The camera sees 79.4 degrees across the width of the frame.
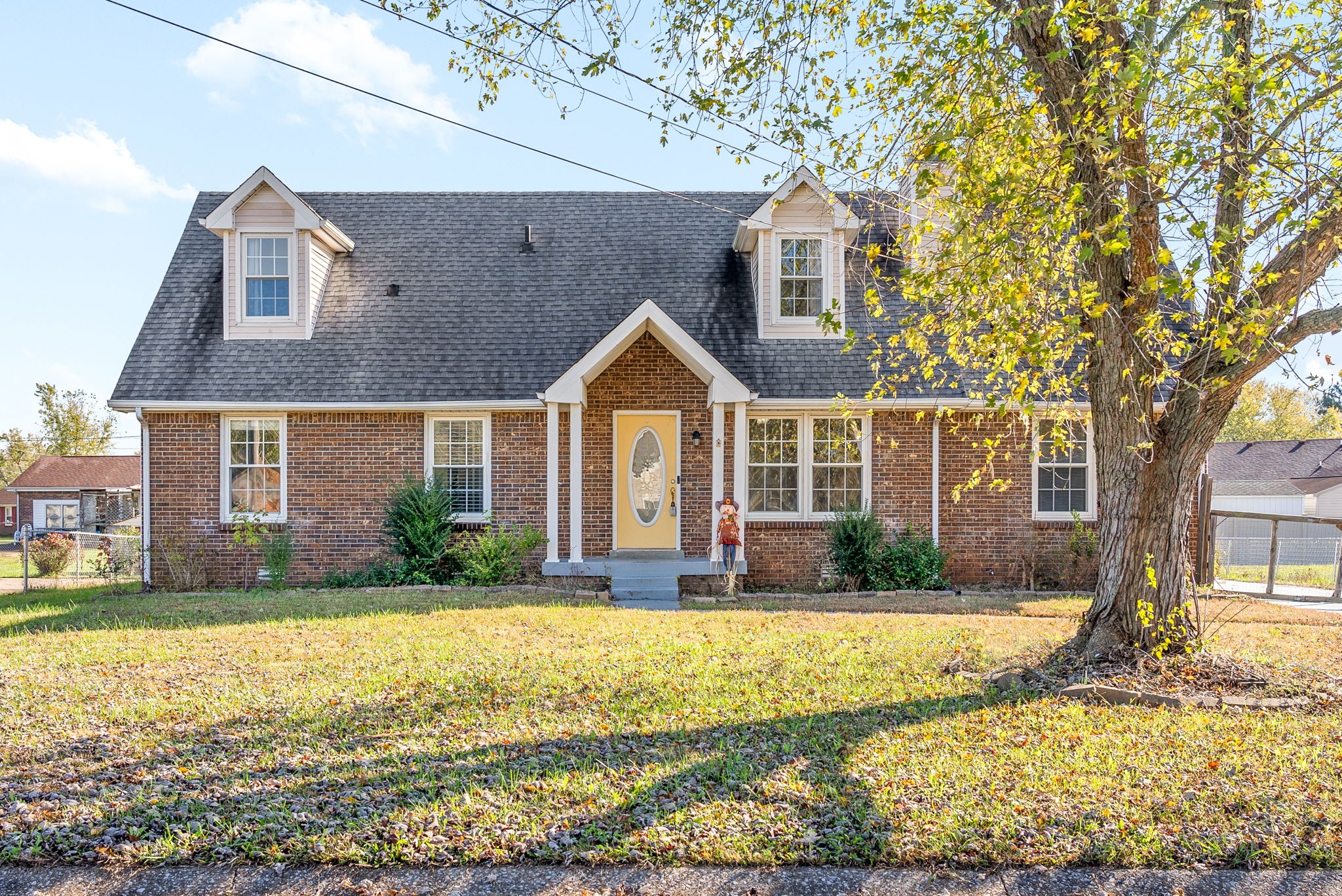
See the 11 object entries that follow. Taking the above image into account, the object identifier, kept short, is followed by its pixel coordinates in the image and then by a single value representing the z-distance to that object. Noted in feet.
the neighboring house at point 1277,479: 119.03
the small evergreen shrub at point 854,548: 41.27
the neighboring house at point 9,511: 177.47
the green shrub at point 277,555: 42.06
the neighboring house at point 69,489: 153.17
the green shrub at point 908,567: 41.27
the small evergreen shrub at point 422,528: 41.06
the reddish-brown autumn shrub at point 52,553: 68.13
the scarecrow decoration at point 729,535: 40.57
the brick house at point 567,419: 42.96
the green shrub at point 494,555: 40.81
